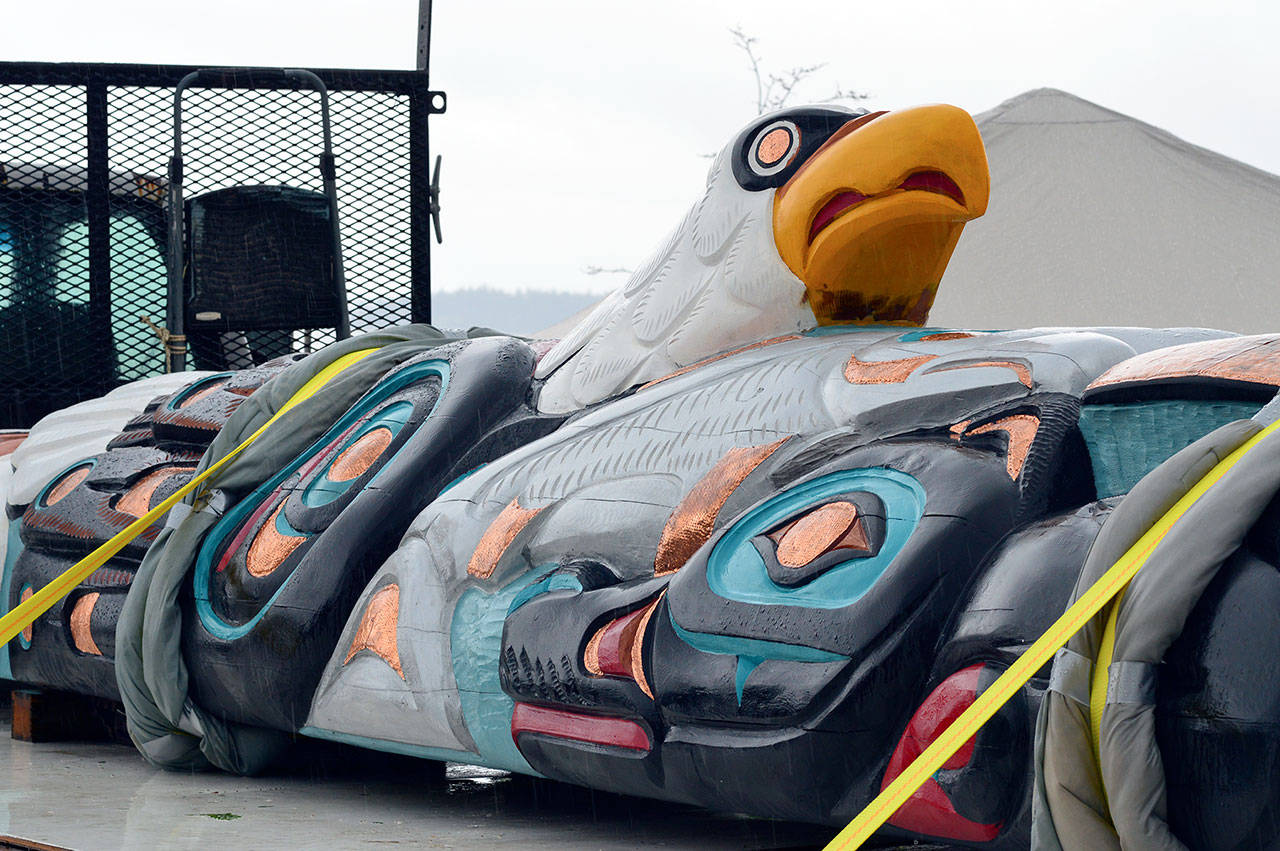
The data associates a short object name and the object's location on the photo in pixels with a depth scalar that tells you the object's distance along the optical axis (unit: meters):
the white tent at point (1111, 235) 14.09
